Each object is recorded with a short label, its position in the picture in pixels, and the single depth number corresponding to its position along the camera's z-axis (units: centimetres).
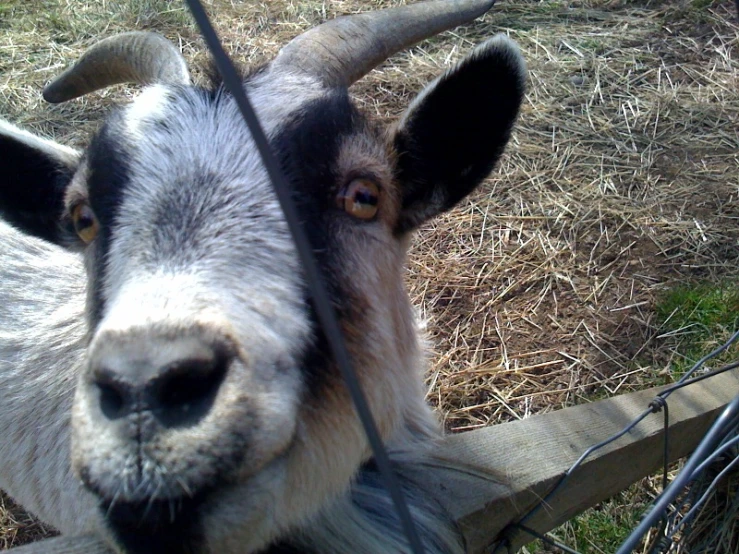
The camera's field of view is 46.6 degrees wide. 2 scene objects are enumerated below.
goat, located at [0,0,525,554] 30
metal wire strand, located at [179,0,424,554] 21
